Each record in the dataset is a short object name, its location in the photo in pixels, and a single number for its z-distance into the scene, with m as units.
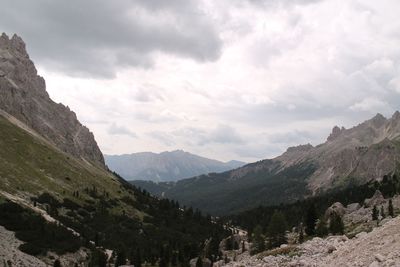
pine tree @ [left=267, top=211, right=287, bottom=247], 127.75
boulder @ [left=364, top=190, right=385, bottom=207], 171.50
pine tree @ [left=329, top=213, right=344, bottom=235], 98.62
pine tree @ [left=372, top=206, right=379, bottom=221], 121.10
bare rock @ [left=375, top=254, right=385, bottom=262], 37.27
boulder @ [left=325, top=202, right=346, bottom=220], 152.00
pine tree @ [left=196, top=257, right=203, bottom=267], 122.81
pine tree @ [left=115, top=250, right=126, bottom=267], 137.96
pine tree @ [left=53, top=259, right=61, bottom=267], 121.12
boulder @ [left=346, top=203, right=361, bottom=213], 172.52
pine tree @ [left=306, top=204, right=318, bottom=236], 122.68
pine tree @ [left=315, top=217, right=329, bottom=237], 106.01
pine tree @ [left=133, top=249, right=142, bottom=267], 136.15
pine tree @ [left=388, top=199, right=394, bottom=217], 125.61
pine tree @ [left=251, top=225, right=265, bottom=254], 119.57
